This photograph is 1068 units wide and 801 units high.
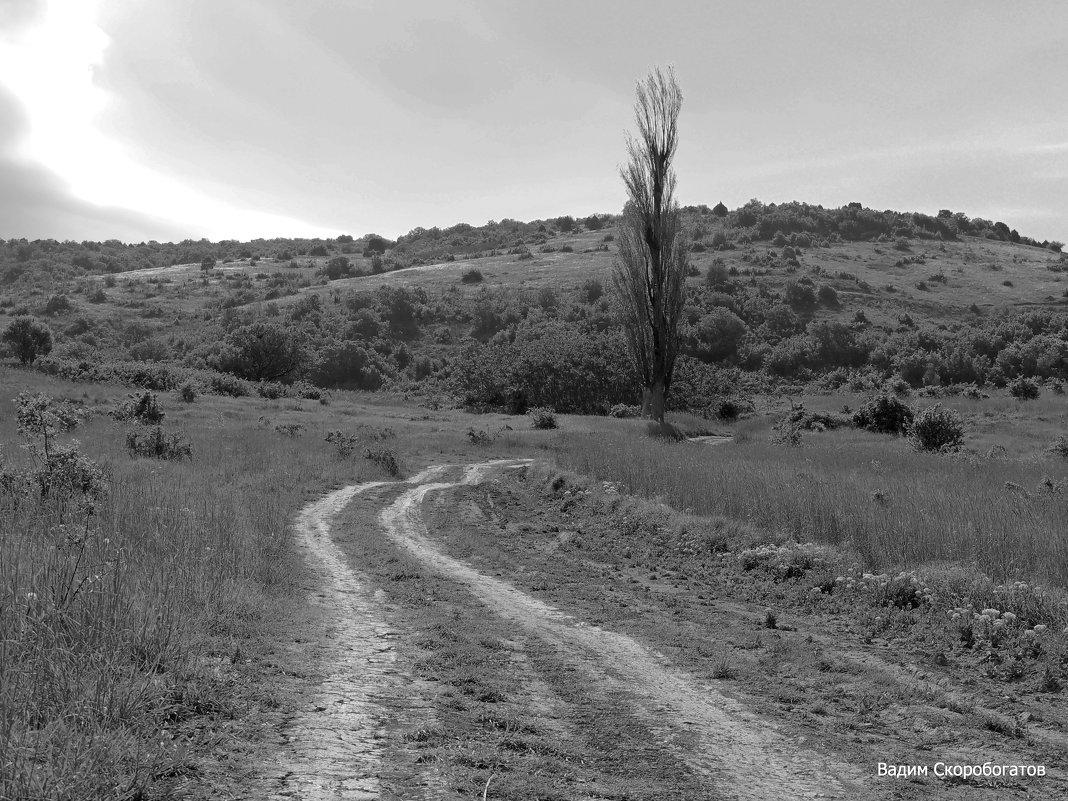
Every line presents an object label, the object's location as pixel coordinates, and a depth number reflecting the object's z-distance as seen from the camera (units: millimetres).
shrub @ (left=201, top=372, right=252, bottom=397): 48450
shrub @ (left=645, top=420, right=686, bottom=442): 31922
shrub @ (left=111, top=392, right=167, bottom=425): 27031
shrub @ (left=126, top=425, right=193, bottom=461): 19547
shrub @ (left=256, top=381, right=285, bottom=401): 49938
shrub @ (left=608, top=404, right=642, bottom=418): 47000
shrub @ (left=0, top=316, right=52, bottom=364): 49219
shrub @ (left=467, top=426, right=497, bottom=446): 31952
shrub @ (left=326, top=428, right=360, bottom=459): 23859
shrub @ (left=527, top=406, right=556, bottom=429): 39450
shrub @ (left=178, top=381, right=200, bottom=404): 38062
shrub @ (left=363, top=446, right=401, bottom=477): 21752
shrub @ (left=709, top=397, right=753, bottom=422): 47347
